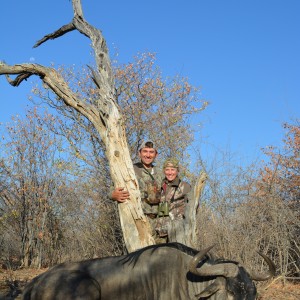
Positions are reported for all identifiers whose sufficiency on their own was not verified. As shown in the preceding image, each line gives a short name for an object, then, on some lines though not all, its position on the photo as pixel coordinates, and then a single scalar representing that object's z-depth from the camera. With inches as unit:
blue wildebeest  213.6
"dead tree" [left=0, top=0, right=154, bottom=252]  284.0
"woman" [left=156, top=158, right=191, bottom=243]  278.8
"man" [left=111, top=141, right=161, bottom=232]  288.0
